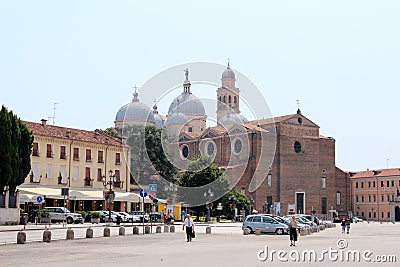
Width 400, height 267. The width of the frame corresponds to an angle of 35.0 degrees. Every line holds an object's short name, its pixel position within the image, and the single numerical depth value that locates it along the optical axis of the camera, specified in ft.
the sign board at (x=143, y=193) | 127.54
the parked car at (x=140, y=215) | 196.44
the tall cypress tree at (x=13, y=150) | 151.84
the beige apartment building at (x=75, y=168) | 197.47
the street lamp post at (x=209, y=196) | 238.56
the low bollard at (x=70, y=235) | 99.35
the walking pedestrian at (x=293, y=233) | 88.12
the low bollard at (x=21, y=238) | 87.66
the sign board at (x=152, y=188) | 130.35
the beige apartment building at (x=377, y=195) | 366.02
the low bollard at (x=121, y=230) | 116.98
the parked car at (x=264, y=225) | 129.59
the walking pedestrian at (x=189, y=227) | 98.53
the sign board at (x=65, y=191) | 138.82
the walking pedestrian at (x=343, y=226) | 142.51
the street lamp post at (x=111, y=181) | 145.38
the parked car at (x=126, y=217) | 191.62
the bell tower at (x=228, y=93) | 400.06
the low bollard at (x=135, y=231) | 121.49
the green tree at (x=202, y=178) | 249.34
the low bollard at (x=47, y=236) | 93.04
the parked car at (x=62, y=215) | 173.99
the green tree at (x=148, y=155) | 268.62
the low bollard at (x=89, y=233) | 104.63
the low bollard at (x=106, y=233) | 110.73
